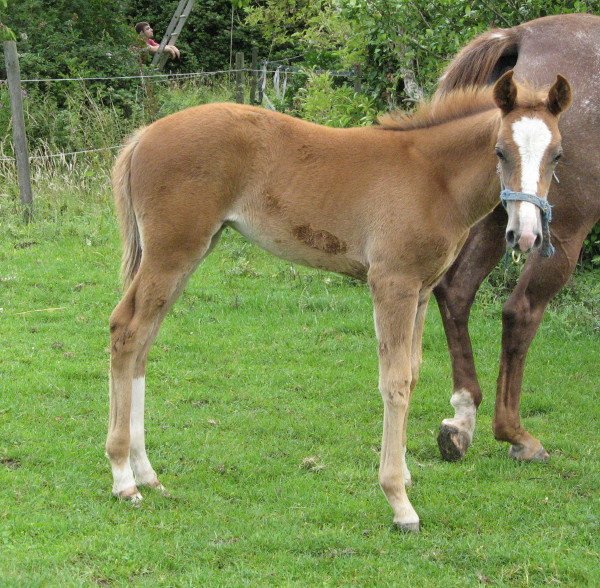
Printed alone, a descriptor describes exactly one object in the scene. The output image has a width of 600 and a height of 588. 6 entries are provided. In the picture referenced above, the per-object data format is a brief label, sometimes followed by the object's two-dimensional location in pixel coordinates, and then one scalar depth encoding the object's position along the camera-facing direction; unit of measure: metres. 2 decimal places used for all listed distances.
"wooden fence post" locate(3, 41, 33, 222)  9.19
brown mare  4.74
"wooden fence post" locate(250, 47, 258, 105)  13.69
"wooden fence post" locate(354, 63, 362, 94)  9.38
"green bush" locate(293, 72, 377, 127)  8.80
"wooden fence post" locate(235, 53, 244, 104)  12.35
